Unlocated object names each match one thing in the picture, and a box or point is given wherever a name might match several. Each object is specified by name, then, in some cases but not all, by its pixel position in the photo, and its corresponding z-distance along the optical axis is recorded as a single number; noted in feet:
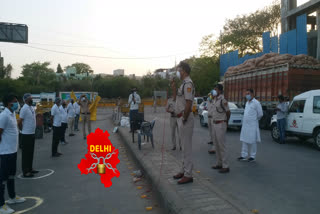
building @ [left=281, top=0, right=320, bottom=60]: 70.13
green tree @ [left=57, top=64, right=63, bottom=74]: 395.92
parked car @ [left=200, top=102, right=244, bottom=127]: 44.29
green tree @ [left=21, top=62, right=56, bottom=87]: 248.32
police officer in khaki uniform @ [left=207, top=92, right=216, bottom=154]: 26.48
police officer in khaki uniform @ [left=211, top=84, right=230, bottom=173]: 19.03
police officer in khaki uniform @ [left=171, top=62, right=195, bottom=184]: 14.83
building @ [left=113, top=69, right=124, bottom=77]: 448.37
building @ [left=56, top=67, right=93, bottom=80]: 314.59
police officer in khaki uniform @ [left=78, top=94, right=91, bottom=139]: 38.86
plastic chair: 28.27
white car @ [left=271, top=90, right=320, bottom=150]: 28.35
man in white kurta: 22.49
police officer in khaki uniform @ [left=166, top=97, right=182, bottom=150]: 28.48
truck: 42.50
